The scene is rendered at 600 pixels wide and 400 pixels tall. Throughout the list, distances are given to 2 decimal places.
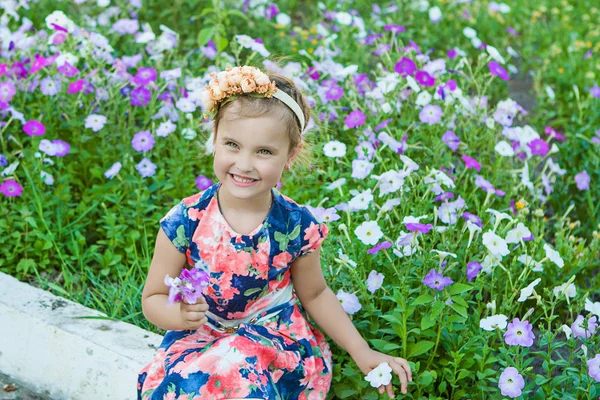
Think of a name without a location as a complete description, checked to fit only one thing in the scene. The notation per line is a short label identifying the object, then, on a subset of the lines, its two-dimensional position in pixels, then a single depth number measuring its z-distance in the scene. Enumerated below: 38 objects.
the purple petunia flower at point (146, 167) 3.34
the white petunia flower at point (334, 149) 3.28
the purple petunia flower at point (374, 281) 2.54
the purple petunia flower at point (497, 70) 3.71
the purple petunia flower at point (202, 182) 3.31
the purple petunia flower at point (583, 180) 3.58
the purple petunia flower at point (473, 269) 2.60
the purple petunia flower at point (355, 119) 3.44
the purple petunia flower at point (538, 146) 3.47
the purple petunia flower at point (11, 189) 3.17
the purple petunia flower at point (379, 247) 2.54
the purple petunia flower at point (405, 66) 3.53
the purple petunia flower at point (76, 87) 3.41
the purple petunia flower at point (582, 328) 2.39
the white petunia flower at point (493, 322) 2.33
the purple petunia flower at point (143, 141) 3.41
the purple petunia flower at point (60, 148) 3.32
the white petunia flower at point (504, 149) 3.36
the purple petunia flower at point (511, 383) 2.26
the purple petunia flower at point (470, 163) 3.23
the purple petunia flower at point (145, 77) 3.59
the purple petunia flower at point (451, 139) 3.38
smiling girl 2.13
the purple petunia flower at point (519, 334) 2.32
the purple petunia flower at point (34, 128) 3.31
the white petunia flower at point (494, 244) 2.54
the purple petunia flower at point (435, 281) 2.41
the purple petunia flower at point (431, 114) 3.41
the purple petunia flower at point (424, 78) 3.58
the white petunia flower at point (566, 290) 2.47
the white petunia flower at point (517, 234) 2.74
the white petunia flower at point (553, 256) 2.60
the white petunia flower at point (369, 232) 2.60
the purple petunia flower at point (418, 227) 2.44
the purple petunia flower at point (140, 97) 3.58
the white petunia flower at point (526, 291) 2.40
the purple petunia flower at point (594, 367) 2.24
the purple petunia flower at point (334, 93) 3.64
